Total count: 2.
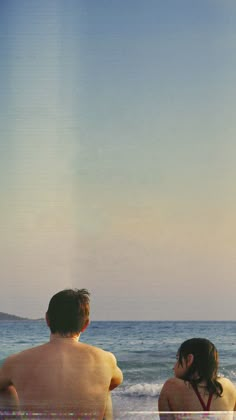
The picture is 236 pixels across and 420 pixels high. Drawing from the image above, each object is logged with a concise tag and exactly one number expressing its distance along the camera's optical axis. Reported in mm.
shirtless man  4066
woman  4259
